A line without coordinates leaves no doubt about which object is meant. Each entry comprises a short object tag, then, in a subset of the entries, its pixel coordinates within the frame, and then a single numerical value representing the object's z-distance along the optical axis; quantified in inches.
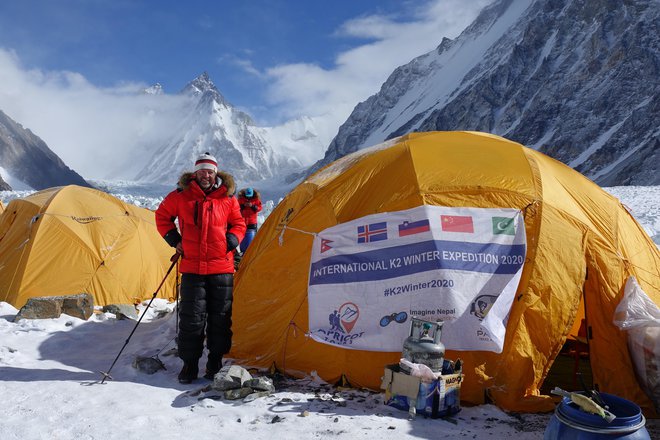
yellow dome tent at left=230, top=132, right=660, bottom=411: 210.4
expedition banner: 209.9
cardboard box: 187.5
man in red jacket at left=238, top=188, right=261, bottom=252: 438.9
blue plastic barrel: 134.5
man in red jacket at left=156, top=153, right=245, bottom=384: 222.7
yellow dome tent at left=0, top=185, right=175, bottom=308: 352.8
